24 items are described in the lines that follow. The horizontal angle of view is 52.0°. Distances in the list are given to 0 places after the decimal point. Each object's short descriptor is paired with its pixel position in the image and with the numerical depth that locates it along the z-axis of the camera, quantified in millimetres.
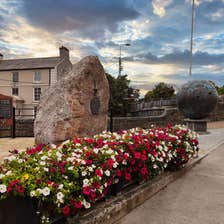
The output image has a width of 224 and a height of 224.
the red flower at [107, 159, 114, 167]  2770
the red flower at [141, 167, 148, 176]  3353
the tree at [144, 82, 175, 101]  33953
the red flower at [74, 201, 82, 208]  2209
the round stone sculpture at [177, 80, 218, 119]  10922
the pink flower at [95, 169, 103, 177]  2566
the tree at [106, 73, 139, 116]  22203
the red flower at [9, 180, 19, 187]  1908
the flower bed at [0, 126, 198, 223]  2055
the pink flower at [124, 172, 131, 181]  3089
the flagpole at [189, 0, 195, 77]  22328
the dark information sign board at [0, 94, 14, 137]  9484
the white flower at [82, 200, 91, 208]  2367
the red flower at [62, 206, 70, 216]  2105
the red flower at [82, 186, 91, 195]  2320
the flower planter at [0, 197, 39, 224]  1888
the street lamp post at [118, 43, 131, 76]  25228
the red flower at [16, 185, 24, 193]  1887
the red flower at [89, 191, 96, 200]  2389
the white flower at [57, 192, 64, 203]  2047
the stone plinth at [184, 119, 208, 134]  11734
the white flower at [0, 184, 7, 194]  1841
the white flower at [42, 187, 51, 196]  1974
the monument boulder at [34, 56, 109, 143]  5512
